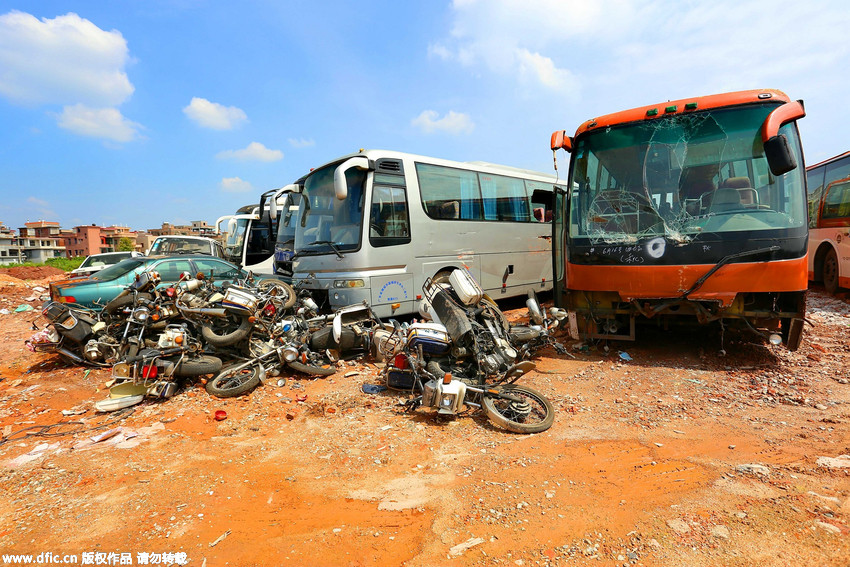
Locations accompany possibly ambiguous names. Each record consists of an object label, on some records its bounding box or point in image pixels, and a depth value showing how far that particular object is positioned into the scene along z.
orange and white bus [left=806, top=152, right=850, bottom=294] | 9.55
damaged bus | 4.84
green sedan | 7.45
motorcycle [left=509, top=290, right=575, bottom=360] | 5.35
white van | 13.21
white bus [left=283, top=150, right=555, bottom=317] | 7.09
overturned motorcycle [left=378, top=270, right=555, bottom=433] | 4.05
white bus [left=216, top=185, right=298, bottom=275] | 12.93
